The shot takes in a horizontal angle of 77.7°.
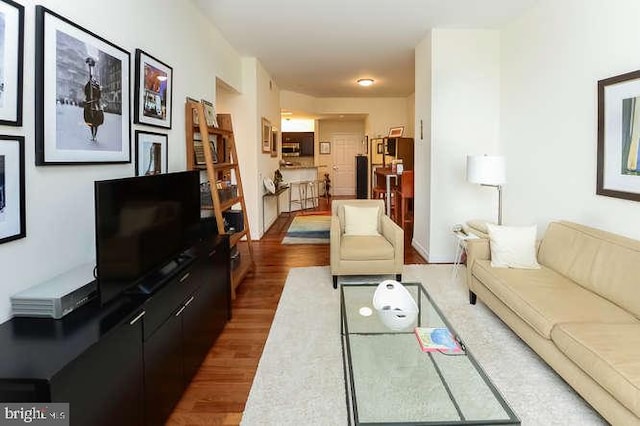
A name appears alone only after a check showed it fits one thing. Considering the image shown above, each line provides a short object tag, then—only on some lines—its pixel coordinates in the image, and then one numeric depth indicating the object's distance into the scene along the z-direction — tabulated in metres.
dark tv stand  1.20
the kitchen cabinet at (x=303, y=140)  12.02
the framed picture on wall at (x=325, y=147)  12.86
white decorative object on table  2.29
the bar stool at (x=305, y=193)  9.81
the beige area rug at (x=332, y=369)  1.98
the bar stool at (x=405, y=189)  6.35
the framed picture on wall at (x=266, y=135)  6.69
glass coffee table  1.51
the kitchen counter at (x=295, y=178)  9.54
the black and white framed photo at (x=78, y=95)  1.79
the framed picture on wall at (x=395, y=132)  8.70
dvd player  1.58
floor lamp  3.78
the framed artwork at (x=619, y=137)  2.68
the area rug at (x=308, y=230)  6.21
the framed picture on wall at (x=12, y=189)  1.58
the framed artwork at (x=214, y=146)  4.03
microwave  11.98
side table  3.86
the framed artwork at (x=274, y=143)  7.74
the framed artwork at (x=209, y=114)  3.97
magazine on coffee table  1.99
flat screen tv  1.66
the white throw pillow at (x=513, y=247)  3.14
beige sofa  1.74
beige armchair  3.89
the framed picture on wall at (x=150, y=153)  2.76
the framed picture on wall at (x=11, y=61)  1.56
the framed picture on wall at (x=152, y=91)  2.72
